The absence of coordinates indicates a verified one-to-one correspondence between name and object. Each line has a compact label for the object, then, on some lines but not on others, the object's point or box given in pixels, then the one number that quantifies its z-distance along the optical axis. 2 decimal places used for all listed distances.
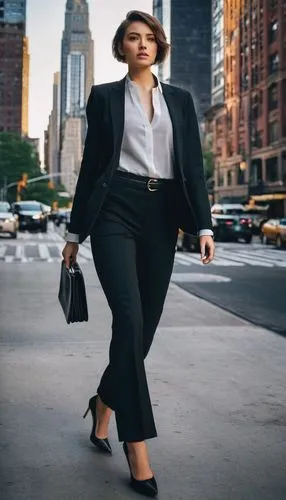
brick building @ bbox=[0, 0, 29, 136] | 124.12
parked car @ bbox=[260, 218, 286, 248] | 30.94
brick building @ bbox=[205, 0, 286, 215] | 60.19
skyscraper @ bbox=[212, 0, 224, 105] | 87.25
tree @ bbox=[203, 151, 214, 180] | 83.12
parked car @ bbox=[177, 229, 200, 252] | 25.62
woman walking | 3.21
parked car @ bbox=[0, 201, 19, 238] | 35.12
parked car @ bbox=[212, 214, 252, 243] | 35.41
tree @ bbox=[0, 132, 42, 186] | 96.12
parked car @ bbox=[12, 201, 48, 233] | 46.28
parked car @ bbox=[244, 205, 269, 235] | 43.44
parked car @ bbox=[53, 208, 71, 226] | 69.64
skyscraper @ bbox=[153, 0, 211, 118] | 149.50
